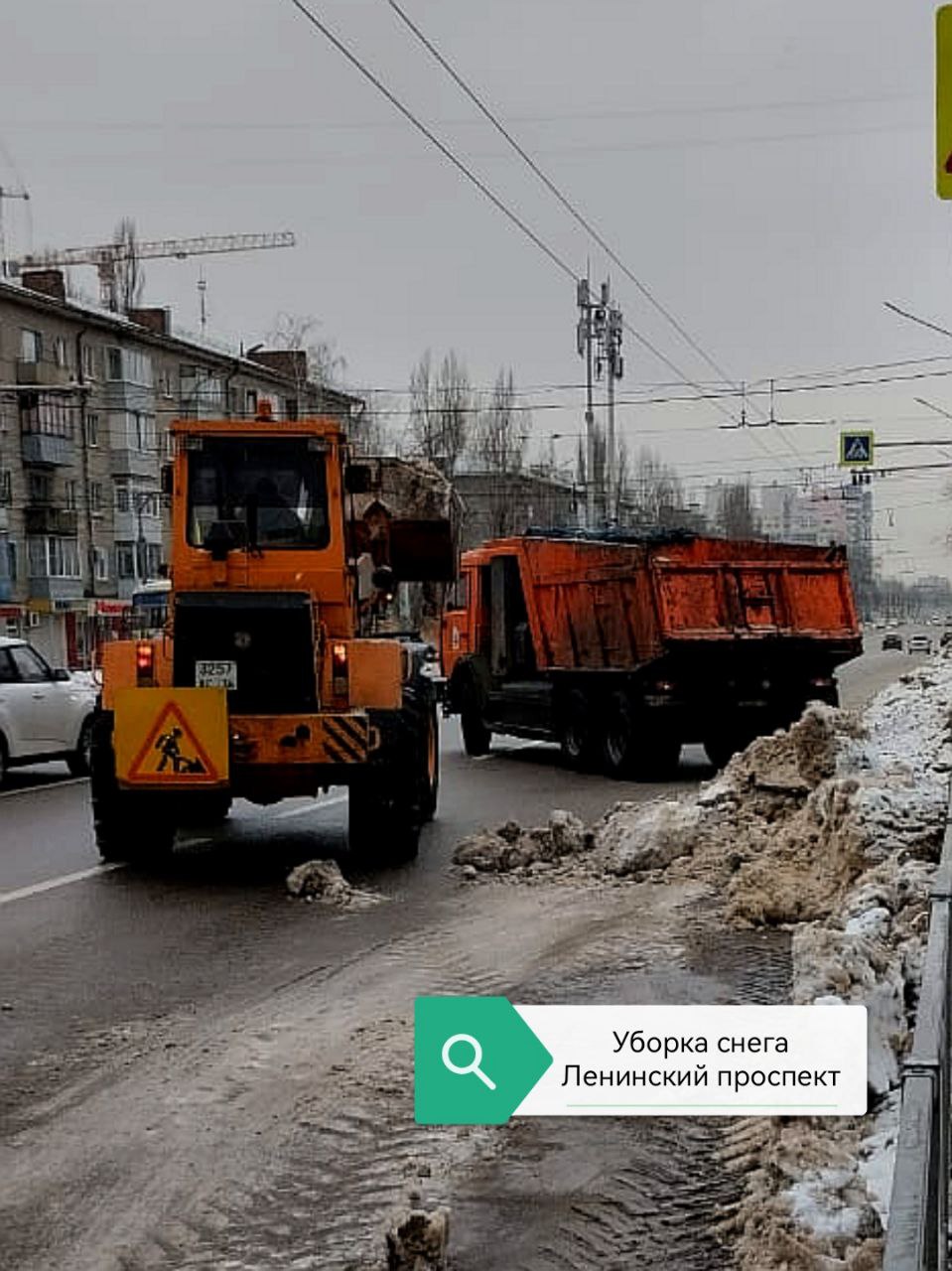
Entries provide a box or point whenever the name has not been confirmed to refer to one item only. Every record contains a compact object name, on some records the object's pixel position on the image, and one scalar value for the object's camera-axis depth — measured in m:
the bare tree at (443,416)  35.38
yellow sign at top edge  5.75
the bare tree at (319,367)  47.38
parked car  17.30
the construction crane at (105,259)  58.41
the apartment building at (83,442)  53.72
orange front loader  10.34
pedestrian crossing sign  31.11
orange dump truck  16.52
